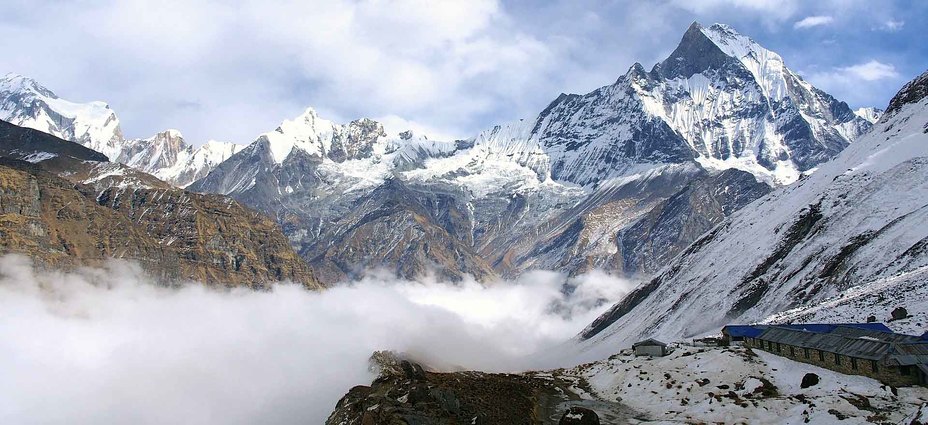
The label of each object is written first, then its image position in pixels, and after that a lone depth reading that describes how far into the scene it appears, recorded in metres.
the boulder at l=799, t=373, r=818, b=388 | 58.53
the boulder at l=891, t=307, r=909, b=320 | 82.44
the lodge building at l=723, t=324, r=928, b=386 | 56.75
